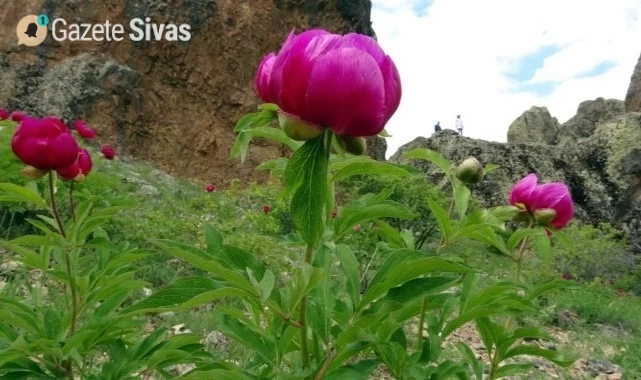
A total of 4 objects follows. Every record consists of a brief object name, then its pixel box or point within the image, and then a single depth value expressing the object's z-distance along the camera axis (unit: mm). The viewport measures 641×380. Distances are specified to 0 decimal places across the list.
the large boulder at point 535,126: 23750
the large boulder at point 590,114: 18016
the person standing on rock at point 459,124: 18672
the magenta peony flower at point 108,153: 2994
